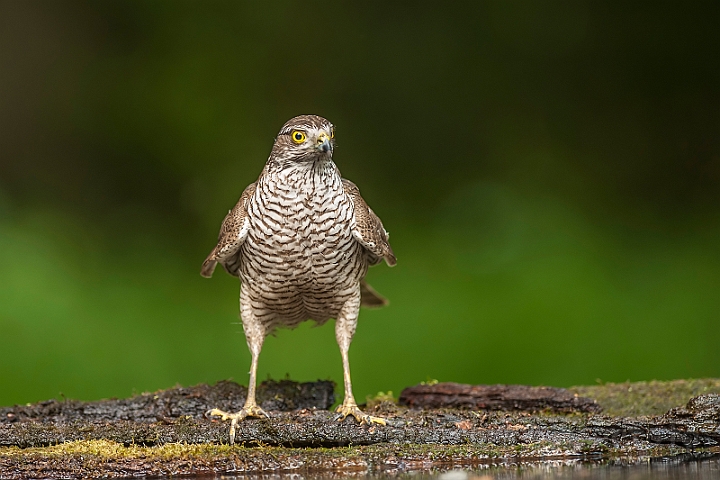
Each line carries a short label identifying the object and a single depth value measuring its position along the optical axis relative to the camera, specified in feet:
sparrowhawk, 34.35
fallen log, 29.73
